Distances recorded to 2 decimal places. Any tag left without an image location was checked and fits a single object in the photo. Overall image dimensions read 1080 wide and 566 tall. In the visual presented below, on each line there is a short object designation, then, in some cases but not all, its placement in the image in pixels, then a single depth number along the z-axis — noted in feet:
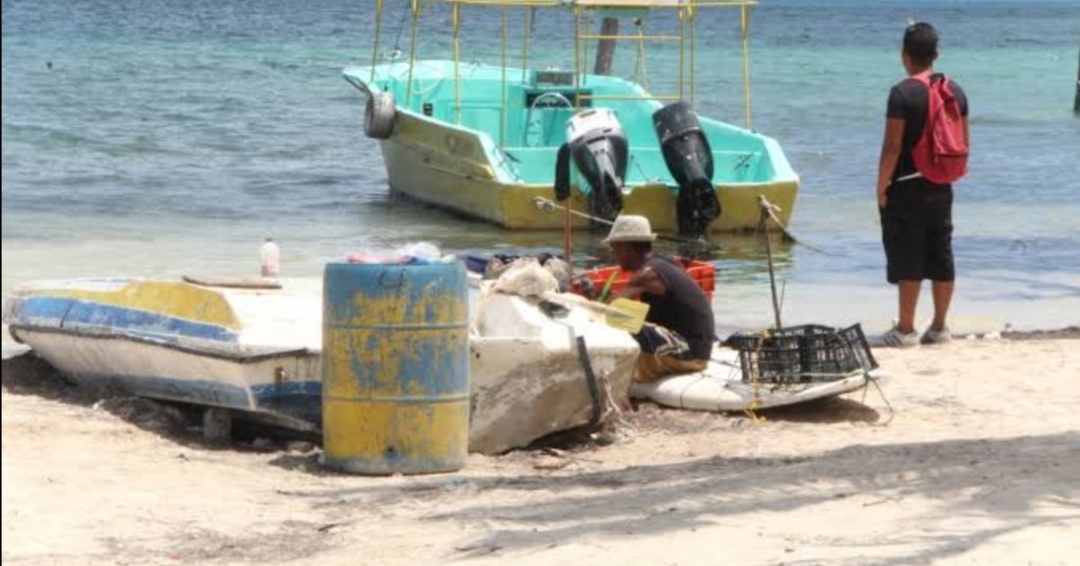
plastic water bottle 69.10
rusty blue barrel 53.78
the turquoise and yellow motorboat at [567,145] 118.42
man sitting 65.21
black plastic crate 64.03
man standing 72.84
